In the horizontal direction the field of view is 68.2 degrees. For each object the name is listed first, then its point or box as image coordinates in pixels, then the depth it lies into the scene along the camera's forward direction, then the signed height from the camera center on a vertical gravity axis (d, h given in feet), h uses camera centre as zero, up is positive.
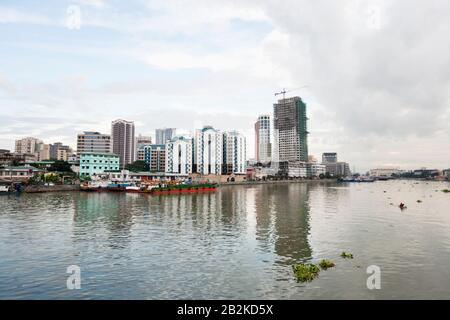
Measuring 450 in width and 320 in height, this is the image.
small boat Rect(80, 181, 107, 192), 351.05 -6.56
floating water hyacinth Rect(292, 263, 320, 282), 68.54 -19.99
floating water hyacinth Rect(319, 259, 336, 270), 77.66 -20.22
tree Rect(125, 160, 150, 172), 632.34 +22.98
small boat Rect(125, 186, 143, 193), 333.93 -9.40
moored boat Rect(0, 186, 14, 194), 295.05 -8.61
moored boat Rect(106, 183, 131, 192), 347.97 -7.59
